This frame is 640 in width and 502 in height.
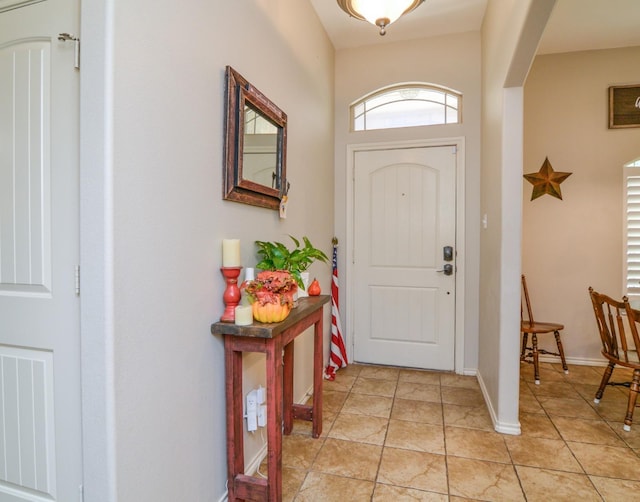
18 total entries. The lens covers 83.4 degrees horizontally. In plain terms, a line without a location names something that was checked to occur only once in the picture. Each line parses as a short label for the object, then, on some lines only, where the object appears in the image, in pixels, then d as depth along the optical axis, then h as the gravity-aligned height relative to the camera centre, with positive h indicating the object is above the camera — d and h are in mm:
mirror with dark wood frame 1644 +508
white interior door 1218 -38
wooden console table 1538 -689
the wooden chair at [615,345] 2316 -737
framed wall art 3465 +1332
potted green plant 1859 -79
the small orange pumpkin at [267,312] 1561 -299
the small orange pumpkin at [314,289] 2305 -294
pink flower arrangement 1582 -202
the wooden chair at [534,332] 3195 -820
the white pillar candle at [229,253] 1598 -43
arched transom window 3391 +1322
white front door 3395 -129
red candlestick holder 1599 -226
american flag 3410 -960
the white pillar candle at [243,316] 1541 -314
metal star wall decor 3619 +641
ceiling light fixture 2051 +1364
